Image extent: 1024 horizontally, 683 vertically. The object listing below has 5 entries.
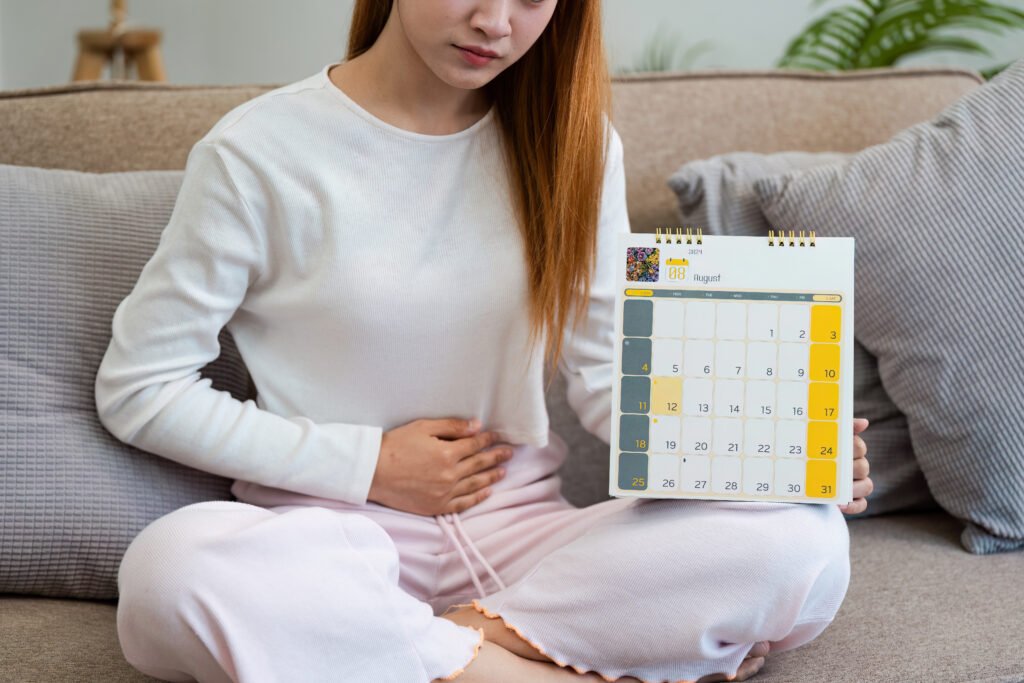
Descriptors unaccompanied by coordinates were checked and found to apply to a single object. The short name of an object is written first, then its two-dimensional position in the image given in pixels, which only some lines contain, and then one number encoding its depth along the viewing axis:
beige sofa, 0.97
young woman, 0.93
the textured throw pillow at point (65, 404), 1.07
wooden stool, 2.61
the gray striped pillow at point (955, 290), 1.23
